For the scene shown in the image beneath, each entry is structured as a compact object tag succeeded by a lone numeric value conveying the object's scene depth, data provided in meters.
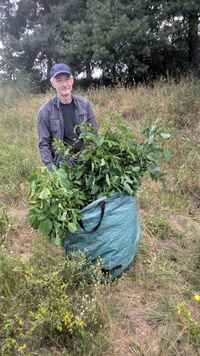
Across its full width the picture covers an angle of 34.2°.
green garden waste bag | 2.20
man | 2.69
